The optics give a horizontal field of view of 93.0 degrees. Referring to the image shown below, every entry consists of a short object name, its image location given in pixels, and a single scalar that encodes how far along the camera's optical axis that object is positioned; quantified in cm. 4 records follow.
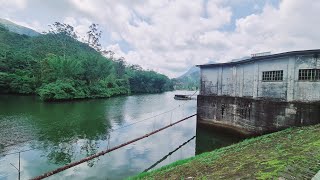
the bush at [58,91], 3149
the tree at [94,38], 5902
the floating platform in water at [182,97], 4604
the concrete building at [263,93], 1045
